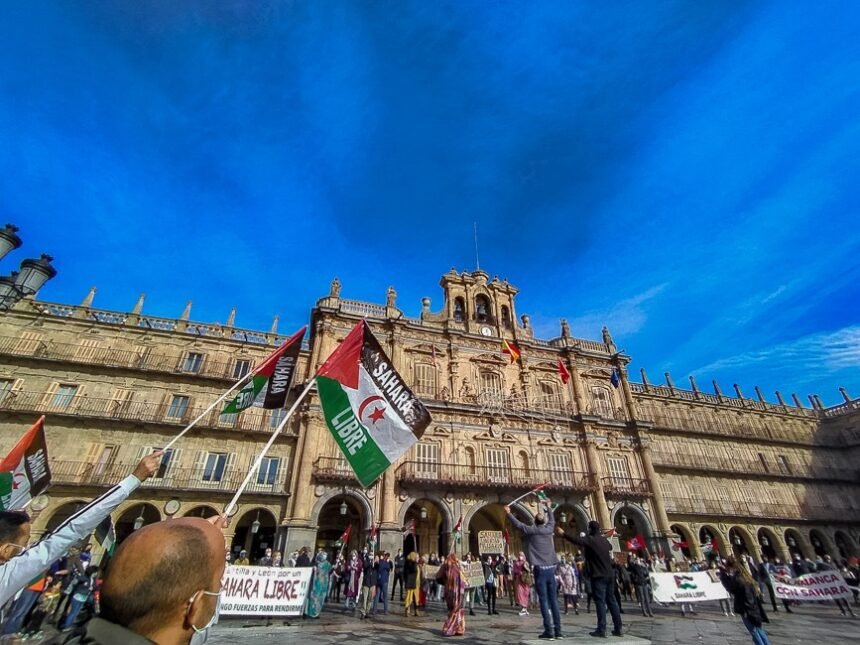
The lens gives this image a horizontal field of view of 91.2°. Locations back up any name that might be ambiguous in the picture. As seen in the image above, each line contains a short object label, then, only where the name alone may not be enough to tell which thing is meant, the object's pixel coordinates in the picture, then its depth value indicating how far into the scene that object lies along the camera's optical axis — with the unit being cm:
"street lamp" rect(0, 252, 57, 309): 741
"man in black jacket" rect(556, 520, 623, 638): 677
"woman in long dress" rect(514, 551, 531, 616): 1404
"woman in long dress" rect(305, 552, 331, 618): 1099
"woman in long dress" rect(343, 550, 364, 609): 1477
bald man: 154
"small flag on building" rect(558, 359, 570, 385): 2544
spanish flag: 2490
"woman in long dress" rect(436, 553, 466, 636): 876
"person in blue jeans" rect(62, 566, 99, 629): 985
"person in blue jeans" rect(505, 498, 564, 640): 666
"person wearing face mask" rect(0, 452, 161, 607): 312
